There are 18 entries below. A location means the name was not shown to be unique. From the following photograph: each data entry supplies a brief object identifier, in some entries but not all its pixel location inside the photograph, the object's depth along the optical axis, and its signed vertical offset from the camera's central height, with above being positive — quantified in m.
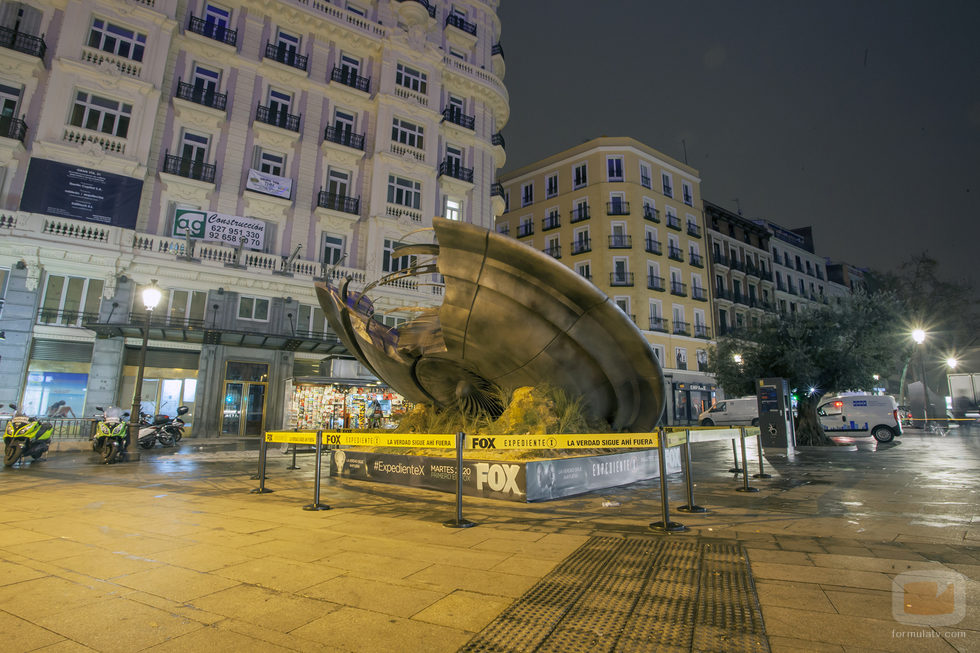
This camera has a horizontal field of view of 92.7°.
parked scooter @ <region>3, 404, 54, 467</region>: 11.26 -0.87
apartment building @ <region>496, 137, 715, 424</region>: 38.03 +14.94
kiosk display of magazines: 19.30 +0.19
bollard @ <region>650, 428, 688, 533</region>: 5.32 -1.25
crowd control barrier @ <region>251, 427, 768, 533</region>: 5.63 -0.42
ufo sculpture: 6.84 +1.22
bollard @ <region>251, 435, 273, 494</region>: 8.12 -1.21
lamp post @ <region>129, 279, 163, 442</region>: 13.17 +1.10
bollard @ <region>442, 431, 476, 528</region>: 5.61 -1.10
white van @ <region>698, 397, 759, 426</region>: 26.56 -0.07
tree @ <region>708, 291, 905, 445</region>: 19.22 +2.67
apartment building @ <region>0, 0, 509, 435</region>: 18.80 +10.59
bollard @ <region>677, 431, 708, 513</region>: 6.20 -0.99
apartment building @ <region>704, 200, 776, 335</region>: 42.84 +13.53
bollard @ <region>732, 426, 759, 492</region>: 7.95 -1.20
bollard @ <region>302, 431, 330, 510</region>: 6.74 -1.35
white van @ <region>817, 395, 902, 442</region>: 20.41 -0.09
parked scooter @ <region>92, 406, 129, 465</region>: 12.46 -0.91
